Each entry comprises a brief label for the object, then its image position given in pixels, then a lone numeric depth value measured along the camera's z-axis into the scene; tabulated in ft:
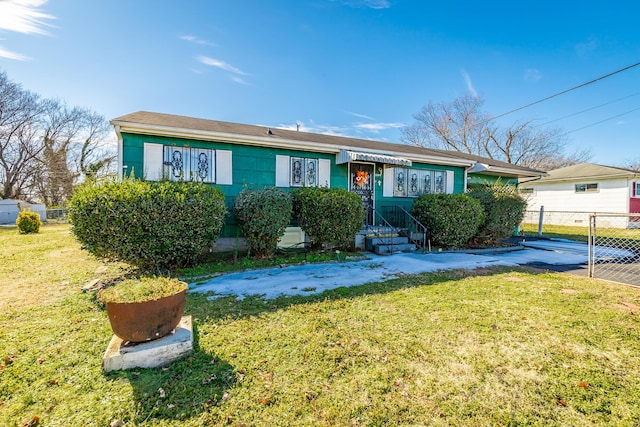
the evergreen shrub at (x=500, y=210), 30.99
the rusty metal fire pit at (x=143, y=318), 8.17
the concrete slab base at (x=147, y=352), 8.16
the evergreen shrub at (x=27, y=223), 46.21
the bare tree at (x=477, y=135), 93.20
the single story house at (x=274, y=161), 23.67
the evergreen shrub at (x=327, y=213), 23.94
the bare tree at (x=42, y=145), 89.56
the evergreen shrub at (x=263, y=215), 21.76
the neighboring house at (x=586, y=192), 54.25
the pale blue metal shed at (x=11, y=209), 71.51
